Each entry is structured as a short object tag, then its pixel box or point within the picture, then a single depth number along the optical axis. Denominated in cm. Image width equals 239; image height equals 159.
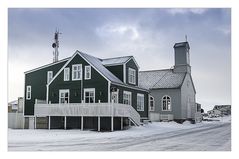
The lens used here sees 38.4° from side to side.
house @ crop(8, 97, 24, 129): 3186
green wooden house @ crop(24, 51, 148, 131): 2647
